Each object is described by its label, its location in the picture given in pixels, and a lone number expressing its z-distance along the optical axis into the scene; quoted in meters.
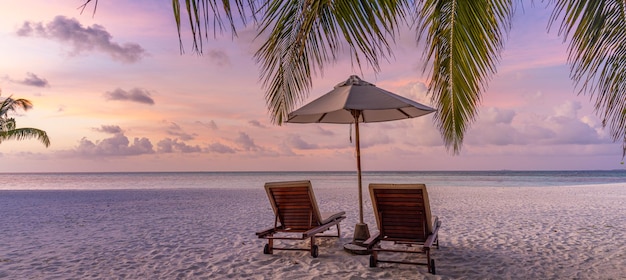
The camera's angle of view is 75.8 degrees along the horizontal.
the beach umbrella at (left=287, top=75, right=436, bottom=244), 4.37
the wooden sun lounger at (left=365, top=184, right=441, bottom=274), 4.19
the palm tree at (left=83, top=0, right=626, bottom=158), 2.10
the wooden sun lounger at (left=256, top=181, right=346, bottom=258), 4.82
